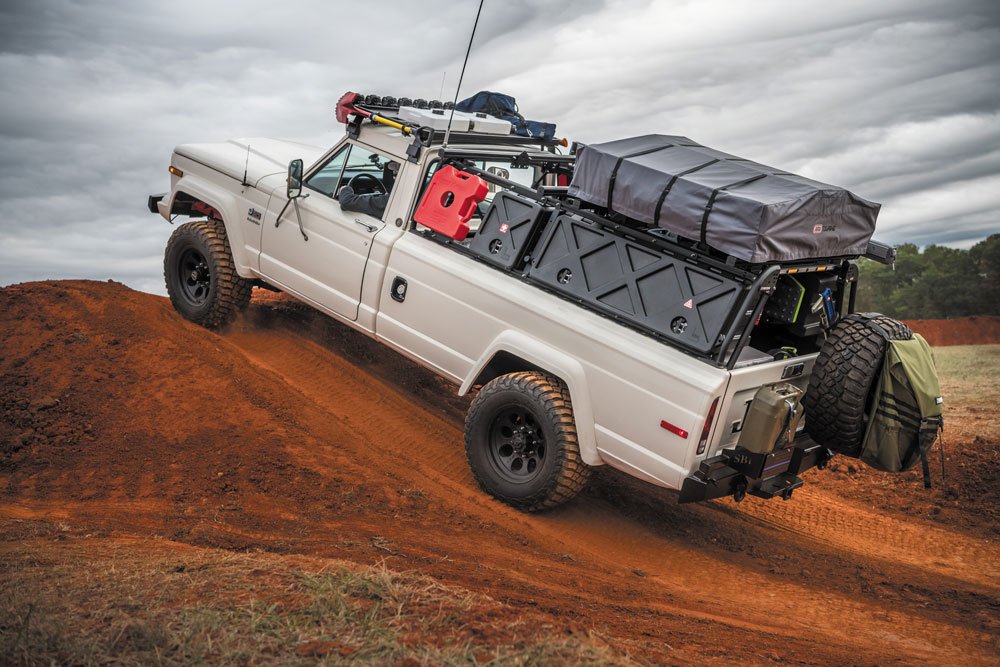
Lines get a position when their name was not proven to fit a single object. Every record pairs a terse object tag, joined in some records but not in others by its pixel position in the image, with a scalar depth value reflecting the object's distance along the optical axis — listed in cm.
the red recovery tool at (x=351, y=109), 730
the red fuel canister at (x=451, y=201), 660
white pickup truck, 548
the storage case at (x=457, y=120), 714
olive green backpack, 563
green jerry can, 547
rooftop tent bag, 525
